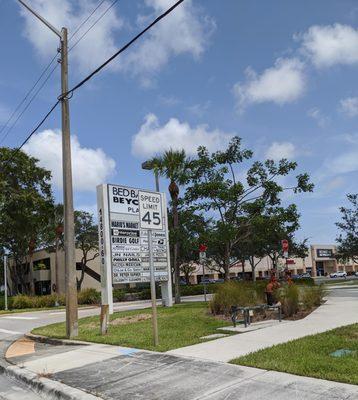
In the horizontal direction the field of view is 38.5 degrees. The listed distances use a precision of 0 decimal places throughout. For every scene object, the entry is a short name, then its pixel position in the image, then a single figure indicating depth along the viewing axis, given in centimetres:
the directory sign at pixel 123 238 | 1614
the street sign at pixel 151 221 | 1076
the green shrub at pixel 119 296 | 4003
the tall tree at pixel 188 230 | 2407
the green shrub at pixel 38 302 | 3812
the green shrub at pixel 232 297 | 1541
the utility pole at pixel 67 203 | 1413
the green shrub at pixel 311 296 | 1539
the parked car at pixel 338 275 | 9809
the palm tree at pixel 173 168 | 2436
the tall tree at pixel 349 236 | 5438
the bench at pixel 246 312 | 1295
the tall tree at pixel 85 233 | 5191
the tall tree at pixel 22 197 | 3884
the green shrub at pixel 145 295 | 4041
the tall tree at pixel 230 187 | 2203
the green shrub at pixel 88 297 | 3706
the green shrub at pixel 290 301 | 1427
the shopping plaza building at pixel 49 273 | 5616
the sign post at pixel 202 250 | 2325
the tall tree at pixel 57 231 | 4603
